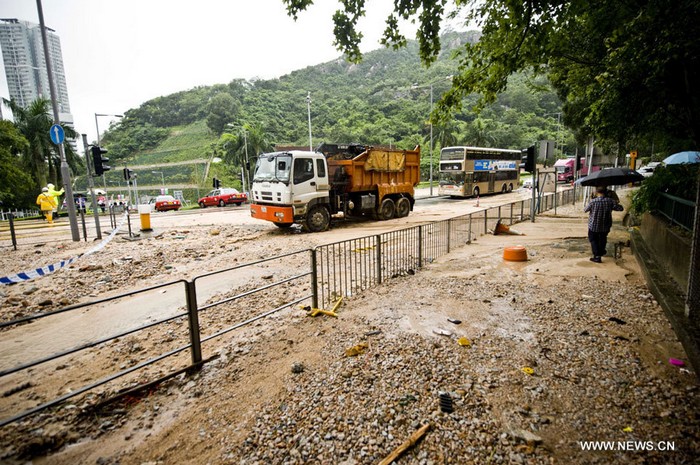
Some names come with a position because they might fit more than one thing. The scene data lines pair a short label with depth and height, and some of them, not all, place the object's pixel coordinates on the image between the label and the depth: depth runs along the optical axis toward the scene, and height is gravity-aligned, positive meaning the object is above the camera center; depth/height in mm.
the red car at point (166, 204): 27719 -1228
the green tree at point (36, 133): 33469 +6033
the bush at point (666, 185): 6629 -316
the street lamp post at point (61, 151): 10875 +1439
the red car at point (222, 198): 29422 -1018
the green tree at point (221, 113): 82438 +17851
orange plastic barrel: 7695 -1806
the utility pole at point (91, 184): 12487 +276
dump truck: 11625 -64
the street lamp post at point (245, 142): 45375 +5990
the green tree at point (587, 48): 4387 +1959
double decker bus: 26625 +535
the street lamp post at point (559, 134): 67900 +7943
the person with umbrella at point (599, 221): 7109 -1036
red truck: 41062 +305
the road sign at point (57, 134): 11008 +1940
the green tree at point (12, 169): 27156 +2107
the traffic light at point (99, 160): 12414 +1161
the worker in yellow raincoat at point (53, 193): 17578 +9
